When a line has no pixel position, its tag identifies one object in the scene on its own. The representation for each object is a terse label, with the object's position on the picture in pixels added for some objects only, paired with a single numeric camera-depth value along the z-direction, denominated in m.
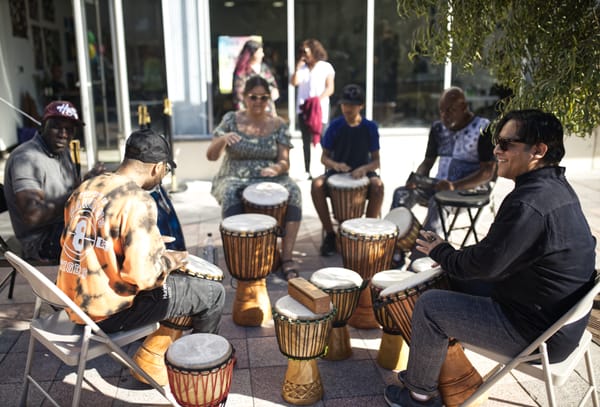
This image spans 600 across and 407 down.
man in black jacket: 2.24
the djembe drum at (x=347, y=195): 4.60
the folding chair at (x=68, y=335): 2.29
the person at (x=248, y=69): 6.89
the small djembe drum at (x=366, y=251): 3.54
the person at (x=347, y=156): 4.80
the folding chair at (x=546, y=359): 2.12
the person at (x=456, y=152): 4.32
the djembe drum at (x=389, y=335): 2.97
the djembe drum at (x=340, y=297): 3.06
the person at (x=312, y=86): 7.22
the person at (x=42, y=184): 3.29
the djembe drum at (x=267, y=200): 4.14
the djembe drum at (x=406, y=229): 4.09
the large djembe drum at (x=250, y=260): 3.54
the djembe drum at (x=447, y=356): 2.68
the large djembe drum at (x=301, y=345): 2.75
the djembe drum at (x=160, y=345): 2.97
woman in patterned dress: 4.36
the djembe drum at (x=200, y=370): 2.36
